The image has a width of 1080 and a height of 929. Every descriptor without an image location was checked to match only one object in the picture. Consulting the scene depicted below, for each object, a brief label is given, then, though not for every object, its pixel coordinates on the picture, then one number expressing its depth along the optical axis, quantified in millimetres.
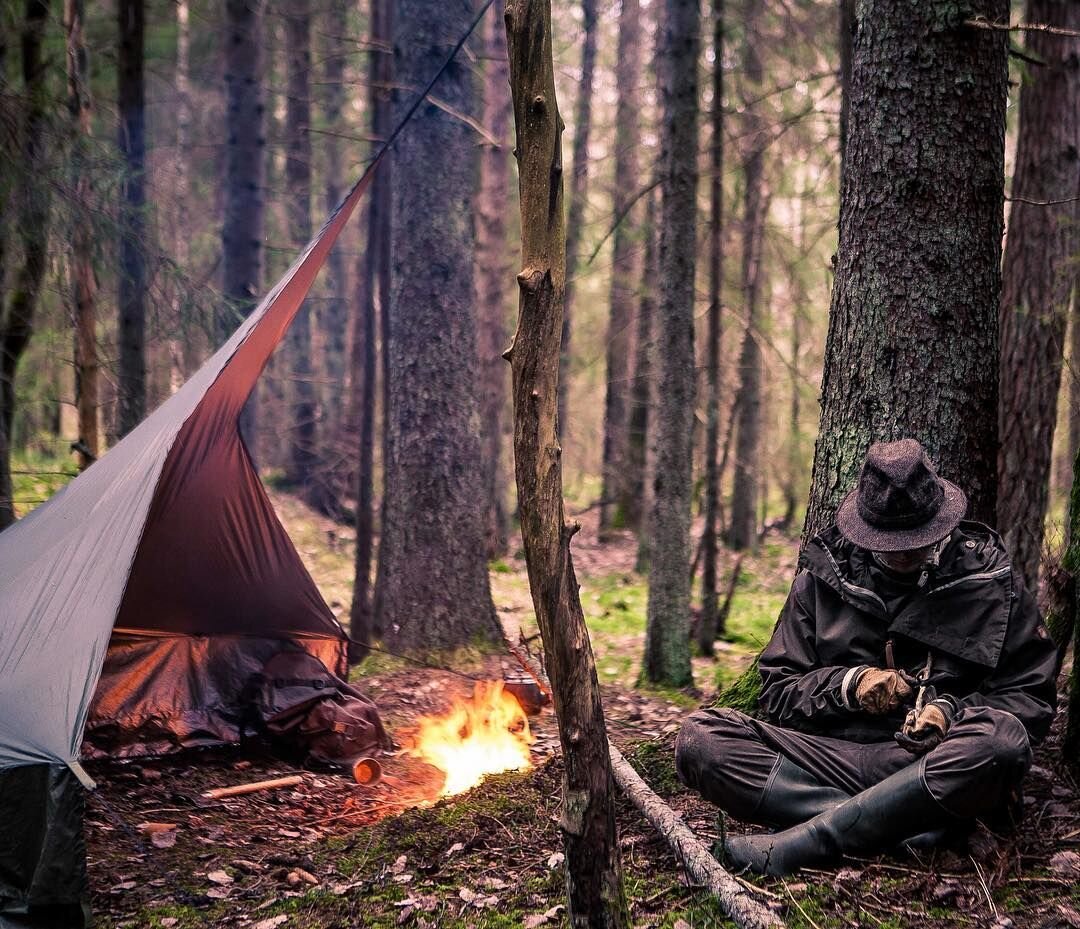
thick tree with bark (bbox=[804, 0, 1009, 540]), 3791
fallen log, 2766
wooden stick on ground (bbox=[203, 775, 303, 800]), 4832
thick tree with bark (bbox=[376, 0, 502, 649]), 7195
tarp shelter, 3344
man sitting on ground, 3064
